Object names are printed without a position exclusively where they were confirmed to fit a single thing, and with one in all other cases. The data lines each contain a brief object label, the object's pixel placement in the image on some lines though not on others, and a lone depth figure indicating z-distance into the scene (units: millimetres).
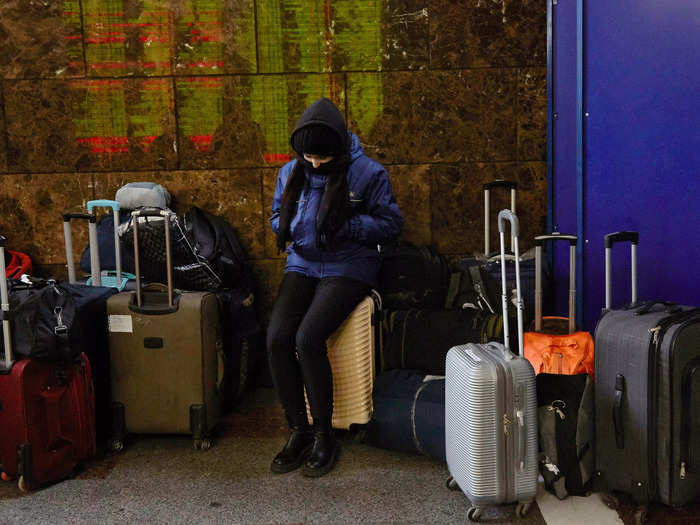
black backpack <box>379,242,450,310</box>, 3348
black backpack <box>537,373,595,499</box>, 2340
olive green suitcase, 2879
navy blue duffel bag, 2680
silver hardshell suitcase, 2145
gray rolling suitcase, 2148
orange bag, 2482
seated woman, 2719
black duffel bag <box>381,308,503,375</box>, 3021
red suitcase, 2477
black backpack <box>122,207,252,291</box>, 3145
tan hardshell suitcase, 2904
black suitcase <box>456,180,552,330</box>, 3184
